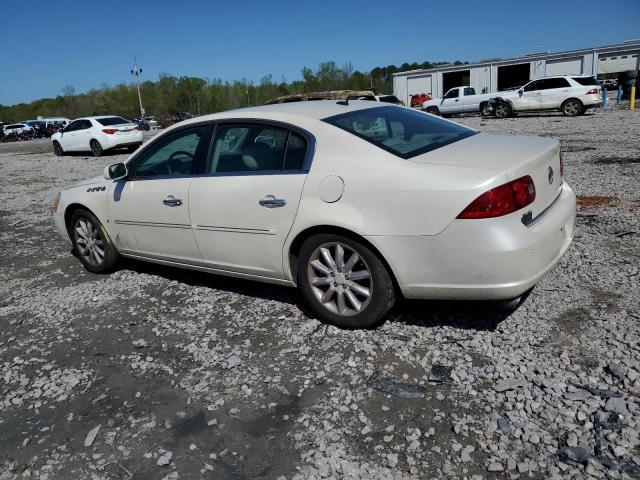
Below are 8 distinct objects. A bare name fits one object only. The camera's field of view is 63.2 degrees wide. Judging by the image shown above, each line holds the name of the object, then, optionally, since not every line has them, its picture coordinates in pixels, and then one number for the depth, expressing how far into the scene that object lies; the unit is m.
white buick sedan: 3.00
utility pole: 64.91
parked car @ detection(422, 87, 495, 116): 25.64
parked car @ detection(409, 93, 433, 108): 44.16
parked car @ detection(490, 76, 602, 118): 21.67
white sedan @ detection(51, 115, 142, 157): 19.55
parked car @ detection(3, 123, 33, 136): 46.19
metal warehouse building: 42.53
